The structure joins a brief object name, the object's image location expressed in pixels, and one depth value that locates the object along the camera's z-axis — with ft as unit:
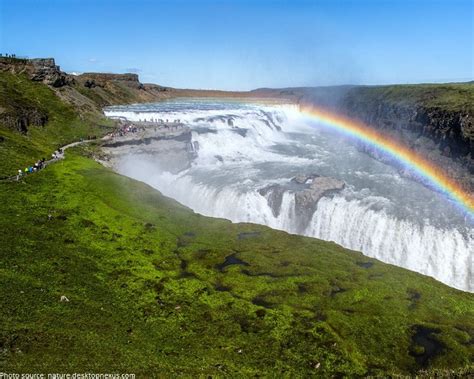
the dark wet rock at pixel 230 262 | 102.08
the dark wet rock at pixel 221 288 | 90.60
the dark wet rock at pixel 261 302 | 84.79
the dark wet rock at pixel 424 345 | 70.79
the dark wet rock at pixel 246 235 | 122.11
